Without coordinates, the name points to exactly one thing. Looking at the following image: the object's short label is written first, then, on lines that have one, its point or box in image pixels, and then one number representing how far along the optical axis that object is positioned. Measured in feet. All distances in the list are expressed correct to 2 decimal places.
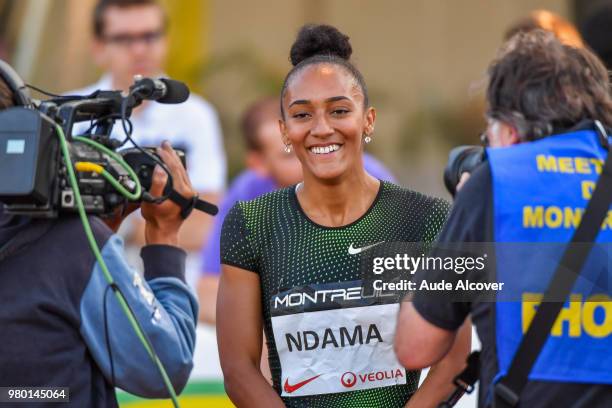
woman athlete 23.43
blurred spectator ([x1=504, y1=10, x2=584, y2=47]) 35.47
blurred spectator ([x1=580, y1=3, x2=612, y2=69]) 35.81
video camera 19.53
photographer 18.69
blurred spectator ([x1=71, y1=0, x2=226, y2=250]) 39.75
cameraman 20.18
